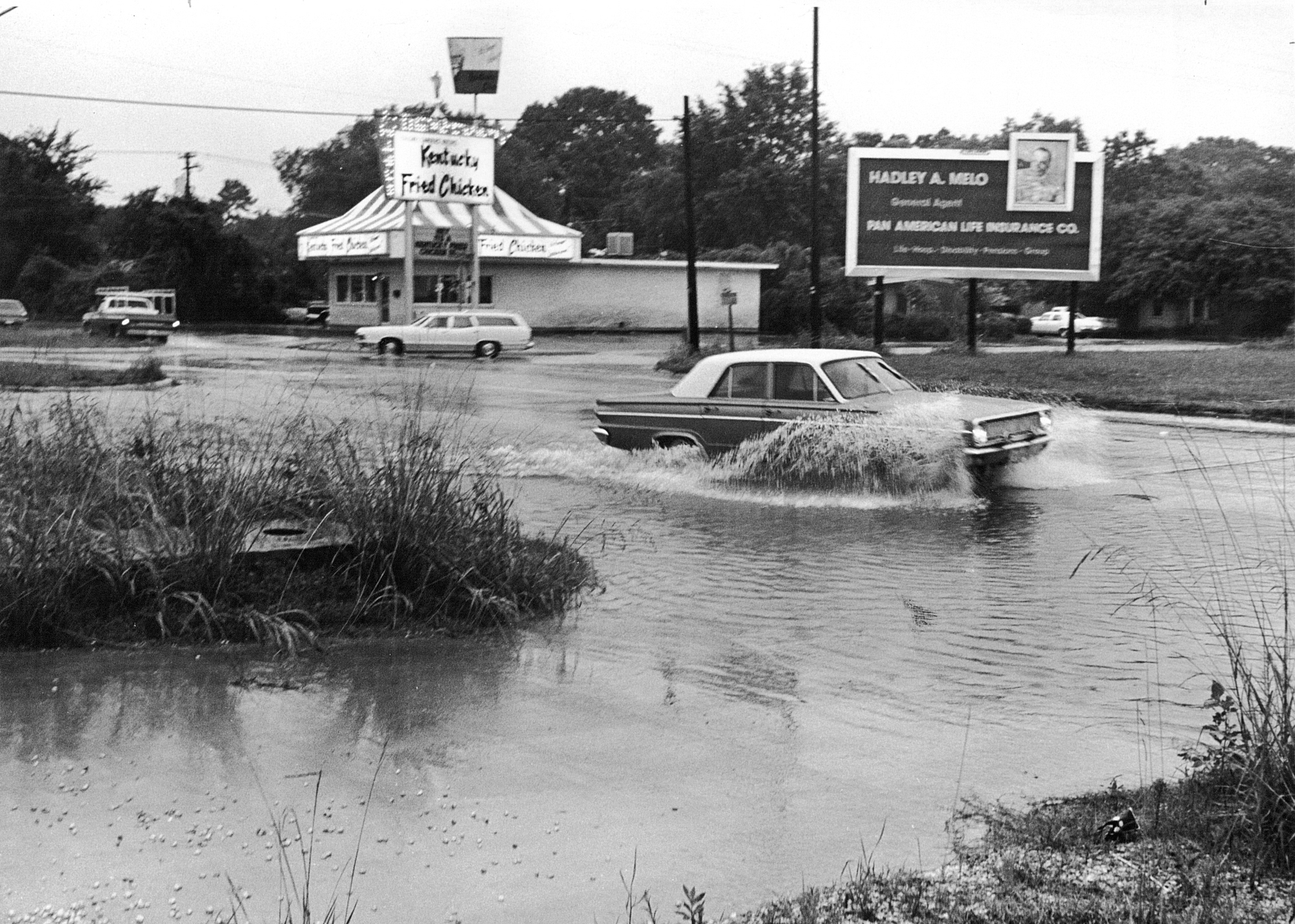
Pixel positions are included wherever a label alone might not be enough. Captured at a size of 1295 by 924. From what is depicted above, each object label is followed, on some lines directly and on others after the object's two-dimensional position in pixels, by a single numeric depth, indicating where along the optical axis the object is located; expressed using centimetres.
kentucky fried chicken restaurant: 5581
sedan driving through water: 1317
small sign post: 3522
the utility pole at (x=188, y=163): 8030
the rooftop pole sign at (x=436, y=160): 4981
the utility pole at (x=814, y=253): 3562
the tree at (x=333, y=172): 9450
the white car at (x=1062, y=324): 5747
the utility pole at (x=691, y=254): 4062
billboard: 3359
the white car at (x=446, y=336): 4275
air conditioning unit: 6131
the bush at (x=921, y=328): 5578
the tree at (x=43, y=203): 7456
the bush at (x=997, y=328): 5525
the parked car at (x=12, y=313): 6041
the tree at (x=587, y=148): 9600
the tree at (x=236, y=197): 10756
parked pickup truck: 4872
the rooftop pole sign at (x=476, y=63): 5847
